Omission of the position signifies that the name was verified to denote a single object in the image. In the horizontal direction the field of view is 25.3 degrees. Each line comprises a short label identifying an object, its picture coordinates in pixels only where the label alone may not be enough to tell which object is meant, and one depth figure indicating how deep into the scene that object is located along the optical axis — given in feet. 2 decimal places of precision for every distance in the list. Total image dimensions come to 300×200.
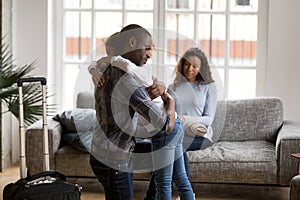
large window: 18.99
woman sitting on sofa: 14.81
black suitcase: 10.58
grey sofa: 15.17
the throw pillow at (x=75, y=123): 14.99
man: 10.05
